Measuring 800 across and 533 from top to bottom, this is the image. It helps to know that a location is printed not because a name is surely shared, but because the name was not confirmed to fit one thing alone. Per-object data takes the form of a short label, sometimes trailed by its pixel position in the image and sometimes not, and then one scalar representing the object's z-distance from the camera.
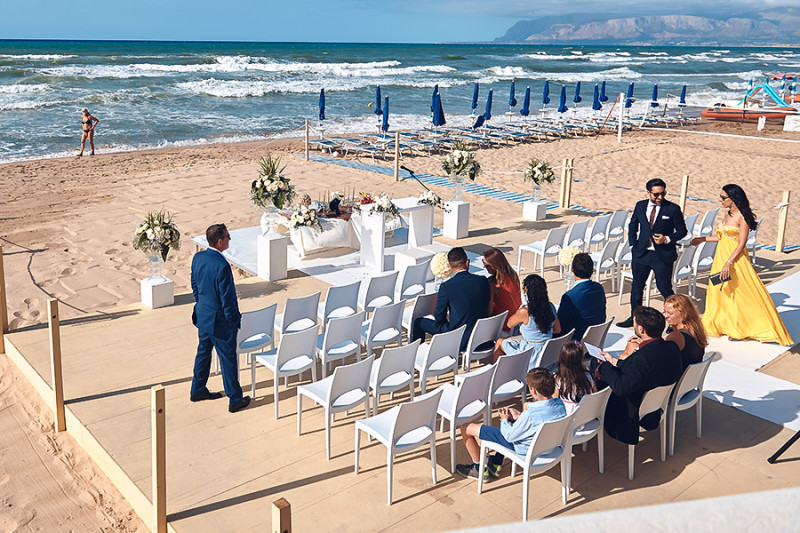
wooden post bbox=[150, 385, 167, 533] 4.27
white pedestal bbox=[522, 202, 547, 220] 12.59
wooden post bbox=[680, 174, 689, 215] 12.26
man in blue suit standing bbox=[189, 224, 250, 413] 5.74
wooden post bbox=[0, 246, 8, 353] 7.41
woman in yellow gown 7.36
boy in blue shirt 4.62
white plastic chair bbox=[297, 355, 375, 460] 5.21
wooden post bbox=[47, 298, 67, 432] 5.74
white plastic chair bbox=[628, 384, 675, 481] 5.06
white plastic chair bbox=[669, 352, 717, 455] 5.30
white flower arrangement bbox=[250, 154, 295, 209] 9.47
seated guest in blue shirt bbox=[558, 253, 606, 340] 6.36
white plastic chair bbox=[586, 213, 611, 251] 10.17
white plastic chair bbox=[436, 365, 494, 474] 5.08
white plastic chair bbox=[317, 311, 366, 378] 6.17
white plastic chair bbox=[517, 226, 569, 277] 9.60
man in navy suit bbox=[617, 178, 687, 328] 7.61
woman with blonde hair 5.39
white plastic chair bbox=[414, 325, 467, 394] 5.89
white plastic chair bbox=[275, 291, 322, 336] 6.68
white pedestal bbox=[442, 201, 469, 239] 11.47
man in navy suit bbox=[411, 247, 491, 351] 6.30
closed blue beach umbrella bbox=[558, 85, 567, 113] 27.84
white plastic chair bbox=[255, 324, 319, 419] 5.87
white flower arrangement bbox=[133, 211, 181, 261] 8.02
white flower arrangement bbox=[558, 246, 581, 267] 7.50
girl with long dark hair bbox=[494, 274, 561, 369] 5.86
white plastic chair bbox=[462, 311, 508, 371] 6.26
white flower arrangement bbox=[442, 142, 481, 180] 11.35
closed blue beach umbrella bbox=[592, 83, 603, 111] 29.13
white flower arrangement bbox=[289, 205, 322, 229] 9.55
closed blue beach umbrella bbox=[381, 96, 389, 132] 20.14
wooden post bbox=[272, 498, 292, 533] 3.14
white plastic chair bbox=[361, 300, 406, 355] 6.58
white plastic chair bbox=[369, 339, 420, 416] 5.50
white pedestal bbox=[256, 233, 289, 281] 9.25
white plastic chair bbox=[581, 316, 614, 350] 6.13
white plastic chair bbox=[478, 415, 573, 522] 4.51
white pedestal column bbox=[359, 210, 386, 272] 9.70
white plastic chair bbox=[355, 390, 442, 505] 4.69
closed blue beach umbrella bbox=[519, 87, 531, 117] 25.68
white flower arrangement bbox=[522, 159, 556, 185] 12.05
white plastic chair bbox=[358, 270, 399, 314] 7.54
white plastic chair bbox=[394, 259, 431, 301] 8.07
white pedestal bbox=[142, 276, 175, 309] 8.19
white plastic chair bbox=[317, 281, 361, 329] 7.11
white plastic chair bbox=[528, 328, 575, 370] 5.90
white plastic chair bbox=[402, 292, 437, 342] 6.89
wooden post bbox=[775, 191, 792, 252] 10.71
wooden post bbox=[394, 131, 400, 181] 16.25
